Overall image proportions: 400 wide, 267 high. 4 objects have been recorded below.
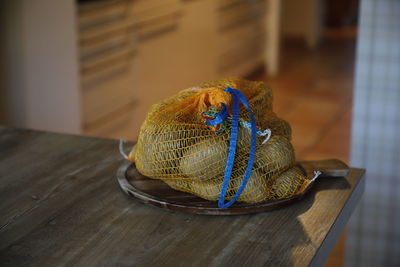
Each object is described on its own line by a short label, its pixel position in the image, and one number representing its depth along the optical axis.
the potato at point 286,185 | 1.28
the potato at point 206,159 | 1.23
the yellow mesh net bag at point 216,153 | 1.24
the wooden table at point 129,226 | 1.14
